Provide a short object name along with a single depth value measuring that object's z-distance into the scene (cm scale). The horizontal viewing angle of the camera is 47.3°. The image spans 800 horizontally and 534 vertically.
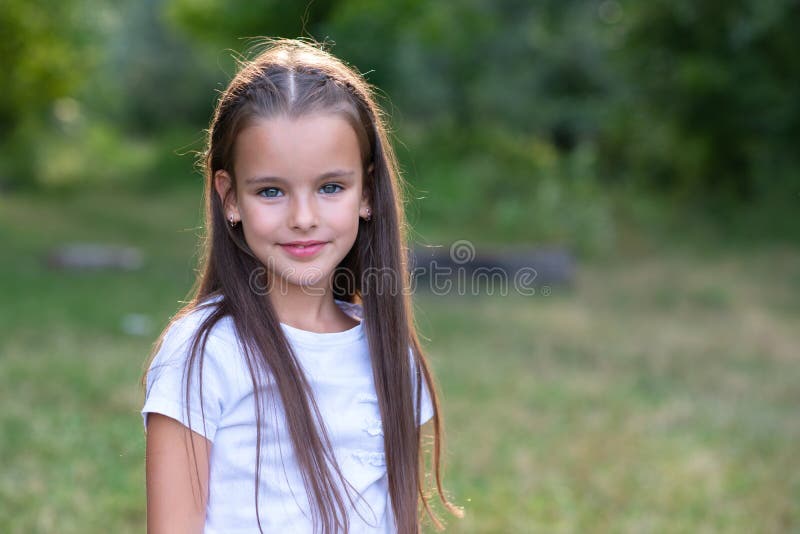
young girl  147
